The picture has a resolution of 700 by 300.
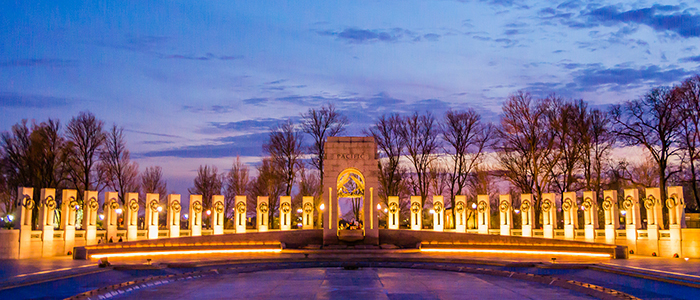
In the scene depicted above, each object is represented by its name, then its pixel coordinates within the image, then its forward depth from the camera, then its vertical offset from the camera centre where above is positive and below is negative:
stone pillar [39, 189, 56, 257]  27.91 -0.61
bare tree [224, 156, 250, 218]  55.19 +2.52
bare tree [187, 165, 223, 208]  57.91 +2.55
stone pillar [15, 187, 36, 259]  26.81 -0.54
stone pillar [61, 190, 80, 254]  28.98 -0.53
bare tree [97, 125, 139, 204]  46.00 +3.44
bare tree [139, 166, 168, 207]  59.21 +2.71
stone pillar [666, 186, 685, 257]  26.31 -0.42
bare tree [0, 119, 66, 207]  42.88 +4.08
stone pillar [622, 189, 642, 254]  28.69 -0.56
